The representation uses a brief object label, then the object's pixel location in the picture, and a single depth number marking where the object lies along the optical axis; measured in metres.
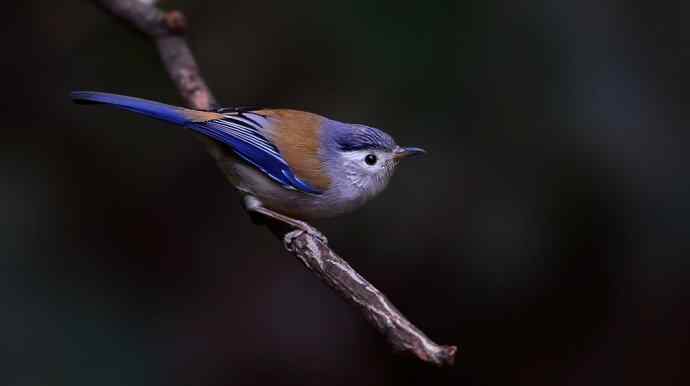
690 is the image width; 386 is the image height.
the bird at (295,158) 7.19
